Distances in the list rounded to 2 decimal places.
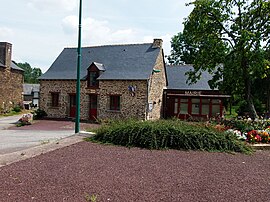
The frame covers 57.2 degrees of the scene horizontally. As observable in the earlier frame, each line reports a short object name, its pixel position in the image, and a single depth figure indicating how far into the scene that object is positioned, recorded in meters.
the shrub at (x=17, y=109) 28.78
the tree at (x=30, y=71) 116.28
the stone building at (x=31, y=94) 42.56
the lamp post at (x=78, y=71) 10.33
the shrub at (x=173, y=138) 7.62
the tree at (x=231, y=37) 11.91
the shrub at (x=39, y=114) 20.73
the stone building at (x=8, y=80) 26.58
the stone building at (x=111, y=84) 18.41
